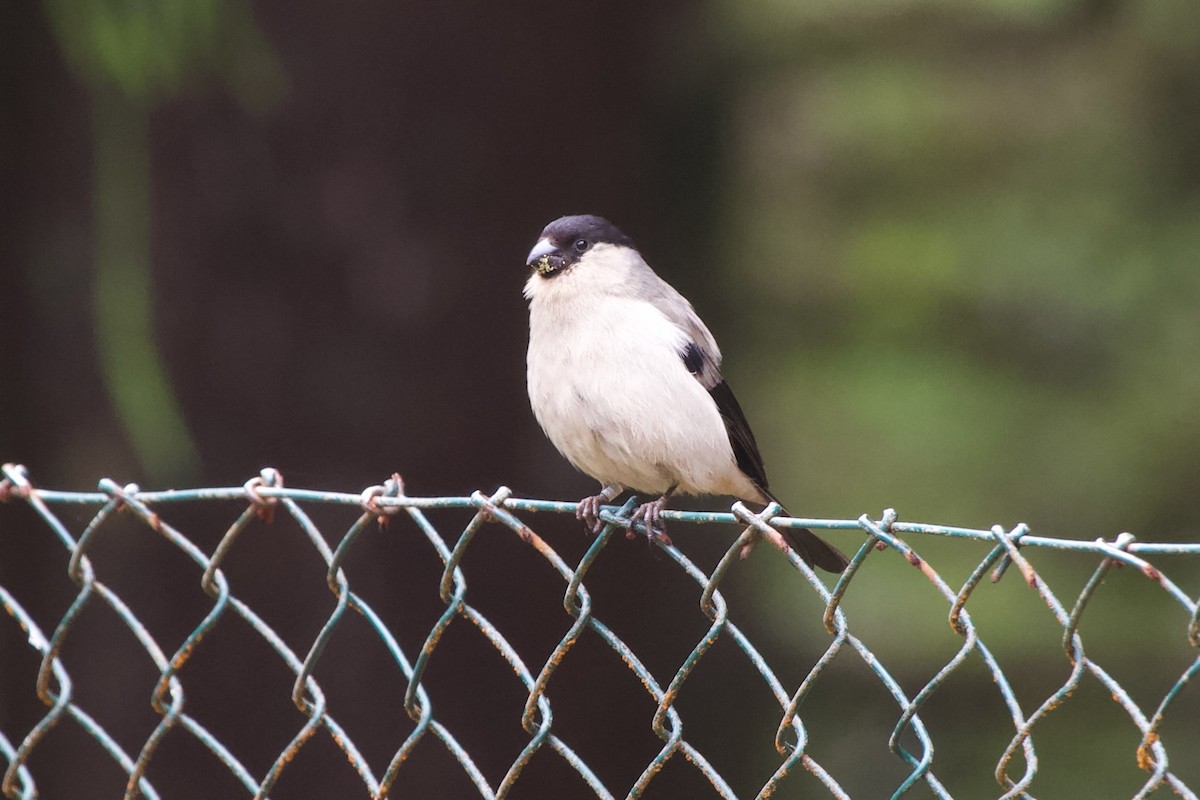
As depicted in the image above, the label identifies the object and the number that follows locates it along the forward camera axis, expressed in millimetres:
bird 6699
